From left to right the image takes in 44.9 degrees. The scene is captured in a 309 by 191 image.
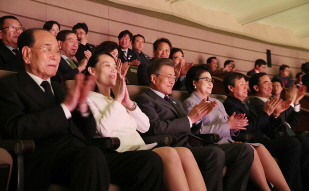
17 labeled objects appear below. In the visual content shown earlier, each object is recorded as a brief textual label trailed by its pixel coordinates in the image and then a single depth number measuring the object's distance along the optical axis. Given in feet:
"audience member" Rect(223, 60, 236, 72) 19.70
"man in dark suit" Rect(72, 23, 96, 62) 13.10
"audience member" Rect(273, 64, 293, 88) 23.15
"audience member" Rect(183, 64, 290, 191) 7.76
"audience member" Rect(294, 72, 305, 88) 24.73
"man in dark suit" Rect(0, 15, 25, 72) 9.15
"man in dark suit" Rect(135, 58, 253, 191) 6.66
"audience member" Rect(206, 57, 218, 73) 20.18
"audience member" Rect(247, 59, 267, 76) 21.76
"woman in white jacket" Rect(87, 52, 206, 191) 5.73
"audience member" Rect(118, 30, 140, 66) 14.64
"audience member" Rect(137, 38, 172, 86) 11.69
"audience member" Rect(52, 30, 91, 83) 10.72
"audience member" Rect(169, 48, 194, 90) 10.62
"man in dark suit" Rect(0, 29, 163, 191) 4.71
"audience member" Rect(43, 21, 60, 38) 12.63
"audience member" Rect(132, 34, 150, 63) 15.56
